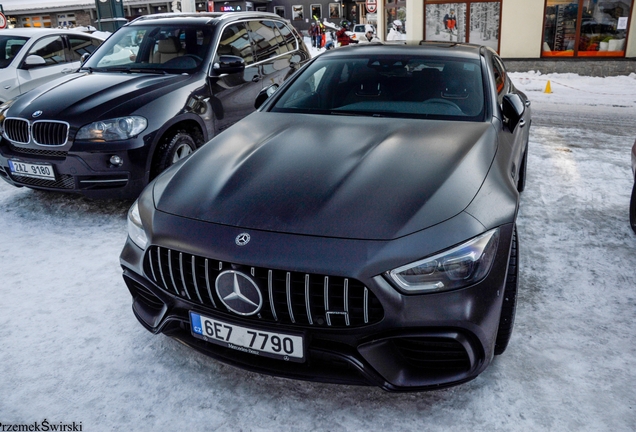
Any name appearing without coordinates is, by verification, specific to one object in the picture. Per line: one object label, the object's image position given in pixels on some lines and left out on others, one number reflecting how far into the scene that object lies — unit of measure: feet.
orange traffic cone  39.01
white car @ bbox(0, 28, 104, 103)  24.54
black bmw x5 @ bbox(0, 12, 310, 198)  14.35
